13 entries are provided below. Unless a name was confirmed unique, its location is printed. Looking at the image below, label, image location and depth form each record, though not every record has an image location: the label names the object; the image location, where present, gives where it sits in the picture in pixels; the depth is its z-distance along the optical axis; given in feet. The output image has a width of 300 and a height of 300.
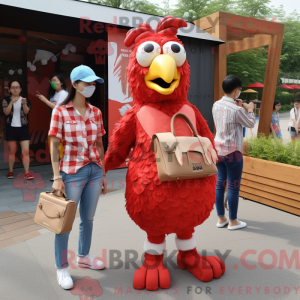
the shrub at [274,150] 14.02
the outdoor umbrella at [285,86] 106.09
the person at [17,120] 17.49
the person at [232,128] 10.98
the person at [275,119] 26.61
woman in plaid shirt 7.77
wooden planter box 13.07
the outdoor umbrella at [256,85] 76.73
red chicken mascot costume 7.52
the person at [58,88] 17.14
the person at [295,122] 25.66
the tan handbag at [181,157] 6.88
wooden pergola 24.20
